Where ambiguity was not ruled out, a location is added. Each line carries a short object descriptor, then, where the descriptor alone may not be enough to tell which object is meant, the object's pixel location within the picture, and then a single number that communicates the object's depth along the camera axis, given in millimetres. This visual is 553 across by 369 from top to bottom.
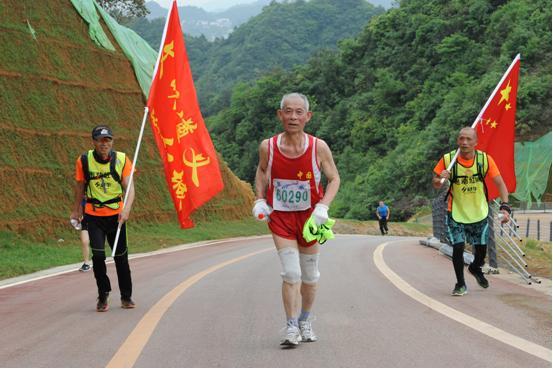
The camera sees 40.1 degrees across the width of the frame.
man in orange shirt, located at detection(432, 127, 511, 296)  9148
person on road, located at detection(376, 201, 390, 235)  35625
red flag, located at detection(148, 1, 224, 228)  11742
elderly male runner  6129
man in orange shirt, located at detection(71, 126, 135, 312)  8336
